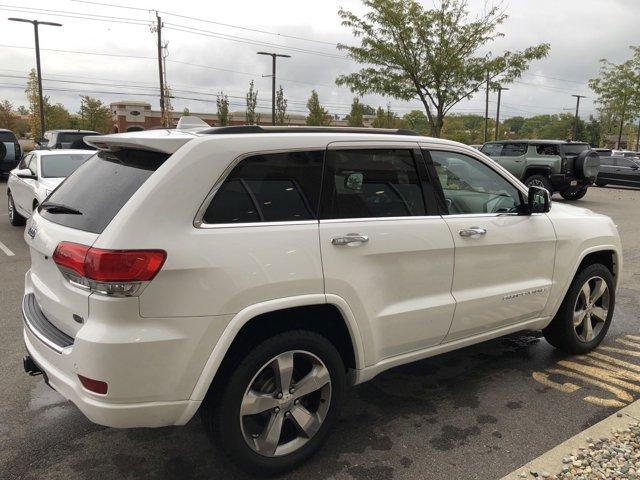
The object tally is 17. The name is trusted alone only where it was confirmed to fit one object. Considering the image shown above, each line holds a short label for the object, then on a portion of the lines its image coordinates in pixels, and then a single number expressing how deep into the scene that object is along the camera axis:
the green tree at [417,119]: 46.79
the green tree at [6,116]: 53.75
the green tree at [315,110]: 44.17
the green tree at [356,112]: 44.72
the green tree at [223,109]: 43.88
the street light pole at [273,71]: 33.50
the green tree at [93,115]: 48.97
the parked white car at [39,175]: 8.34
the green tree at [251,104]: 42.56
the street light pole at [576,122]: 59.30
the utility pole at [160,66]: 31.67
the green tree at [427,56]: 17.78
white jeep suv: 2.26
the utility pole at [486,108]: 43.00
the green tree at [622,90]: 36.38
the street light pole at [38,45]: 29.05
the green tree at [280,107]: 44.12
